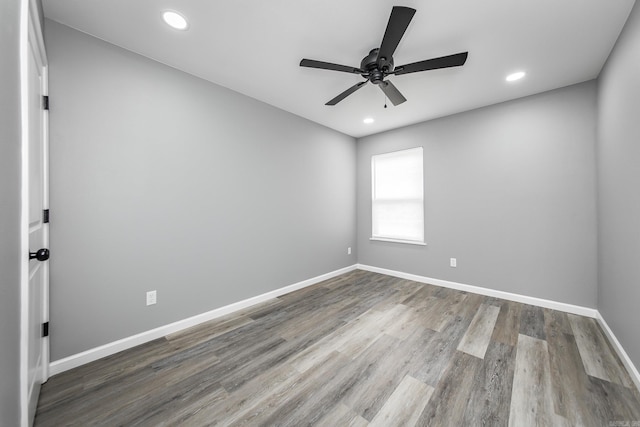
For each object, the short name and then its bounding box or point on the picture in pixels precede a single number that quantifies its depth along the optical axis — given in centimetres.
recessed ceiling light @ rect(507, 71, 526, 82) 242
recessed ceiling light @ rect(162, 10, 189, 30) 170
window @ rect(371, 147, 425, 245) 387
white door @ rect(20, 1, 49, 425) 100
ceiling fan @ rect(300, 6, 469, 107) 142
